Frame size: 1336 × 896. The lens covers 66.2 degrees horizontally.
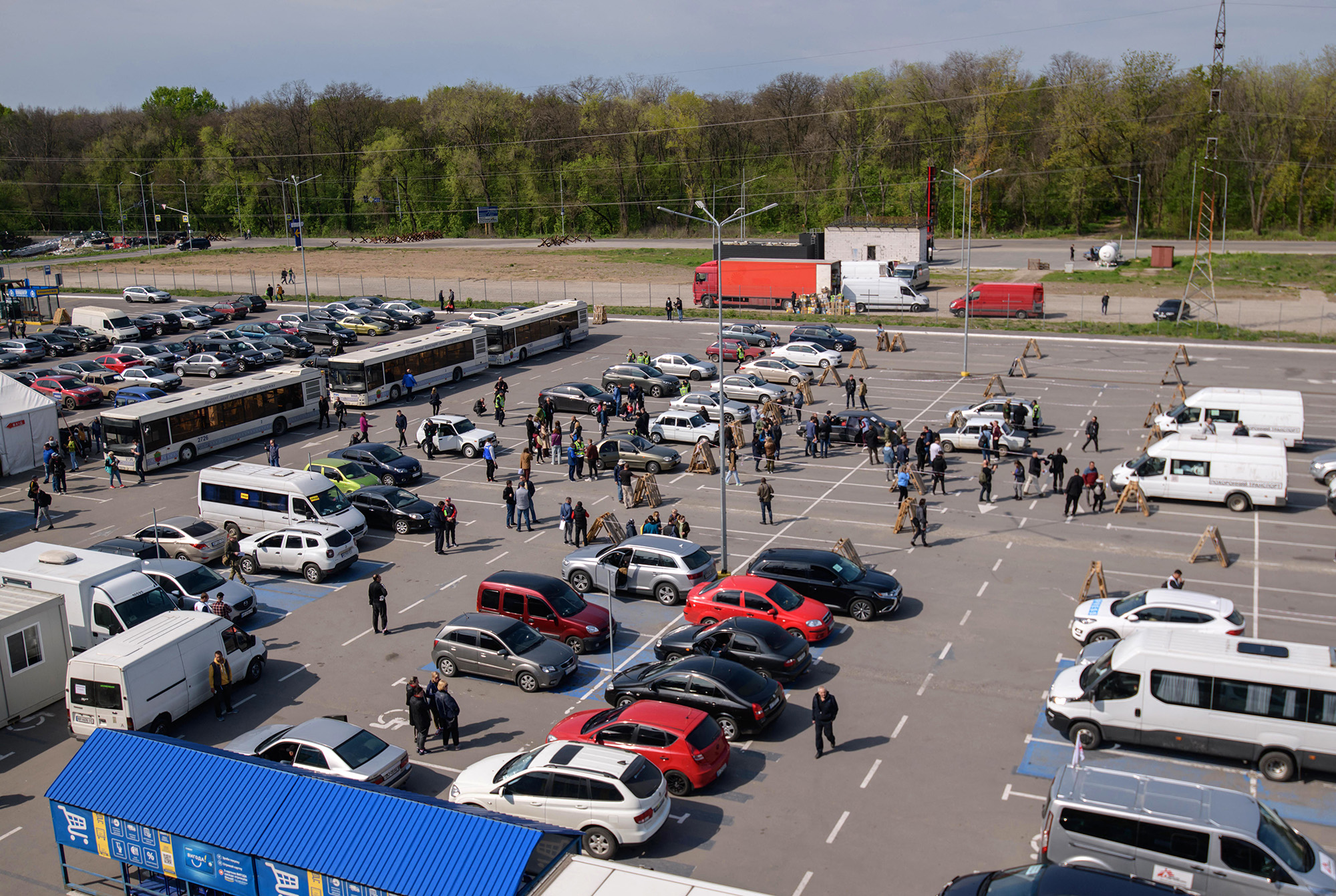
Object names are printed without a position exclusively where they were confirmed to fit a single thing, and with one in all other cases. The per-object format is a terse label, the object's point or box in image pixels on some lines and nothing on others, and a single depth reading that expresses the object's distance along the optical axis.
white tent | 38.91
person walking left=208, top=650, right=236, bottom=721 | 20.22
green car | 33.28
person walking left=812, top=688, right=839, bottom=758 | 17.56
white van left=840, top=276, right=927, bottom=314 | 66.62
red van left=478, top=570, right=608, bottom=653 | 22.83
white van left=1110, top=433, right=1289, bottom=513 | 30.22
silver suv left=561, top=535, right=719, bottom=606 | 25.23
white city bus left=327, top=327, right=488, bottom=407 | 46.00
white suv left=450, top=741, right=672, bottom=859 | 14.84
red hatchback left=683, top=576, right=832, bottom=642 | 22.39
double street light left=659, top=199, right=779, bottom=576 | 25.91
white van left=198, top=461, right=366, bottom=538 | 29.86
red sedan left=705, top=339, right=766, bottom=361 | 52.75
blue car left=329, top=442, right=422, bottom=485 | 35.25
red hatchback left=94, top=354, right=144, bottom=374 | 54.41
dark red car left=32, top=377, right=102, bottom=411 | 48.31
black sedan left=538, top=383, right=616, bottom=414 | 44.19
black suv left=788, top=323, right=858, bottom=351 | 54.88
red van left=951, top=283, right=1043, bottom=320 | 62.84
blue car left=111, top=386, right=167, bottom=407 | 44.69
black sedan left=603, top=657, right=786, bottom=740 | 18.47
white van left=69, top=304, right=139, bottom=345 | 64.19
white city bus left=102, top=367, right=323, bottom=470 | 37.59
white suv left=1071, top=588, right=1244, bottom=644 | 20.55
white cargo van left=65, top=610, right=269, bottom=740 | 18.94
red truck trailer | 68.94
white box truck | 22.45
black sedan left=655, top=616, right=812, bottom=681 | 20.53
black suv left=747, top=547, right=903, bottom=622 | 23.48
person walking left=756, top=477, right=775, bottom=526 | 30.11
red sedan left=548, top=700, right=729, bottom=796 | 16.62
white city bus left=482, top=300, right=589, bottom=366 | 53.53
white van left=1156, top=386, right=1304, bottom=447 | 35.81
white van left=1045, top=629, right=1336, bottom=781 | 16.56
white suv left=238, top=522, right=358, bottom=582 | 27.33
